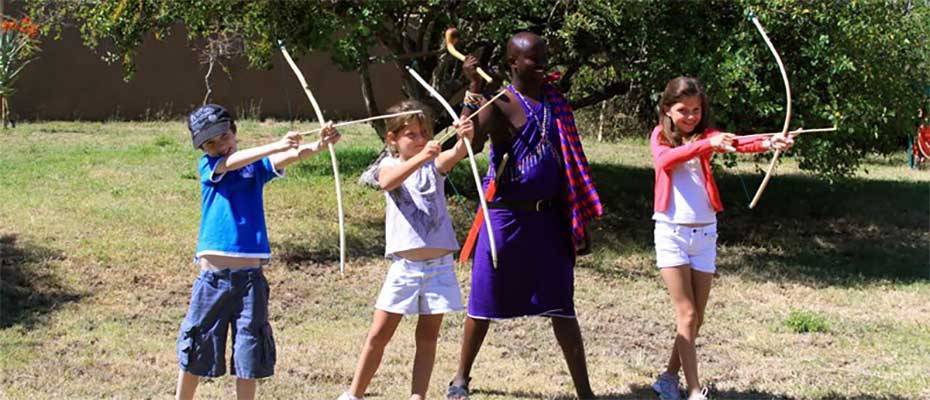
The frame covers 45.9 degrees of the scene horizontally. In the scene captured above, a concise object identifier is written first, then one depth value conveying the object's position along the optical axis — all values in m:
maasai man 4.91
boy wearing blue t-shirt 4.33
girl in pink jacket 5.05
